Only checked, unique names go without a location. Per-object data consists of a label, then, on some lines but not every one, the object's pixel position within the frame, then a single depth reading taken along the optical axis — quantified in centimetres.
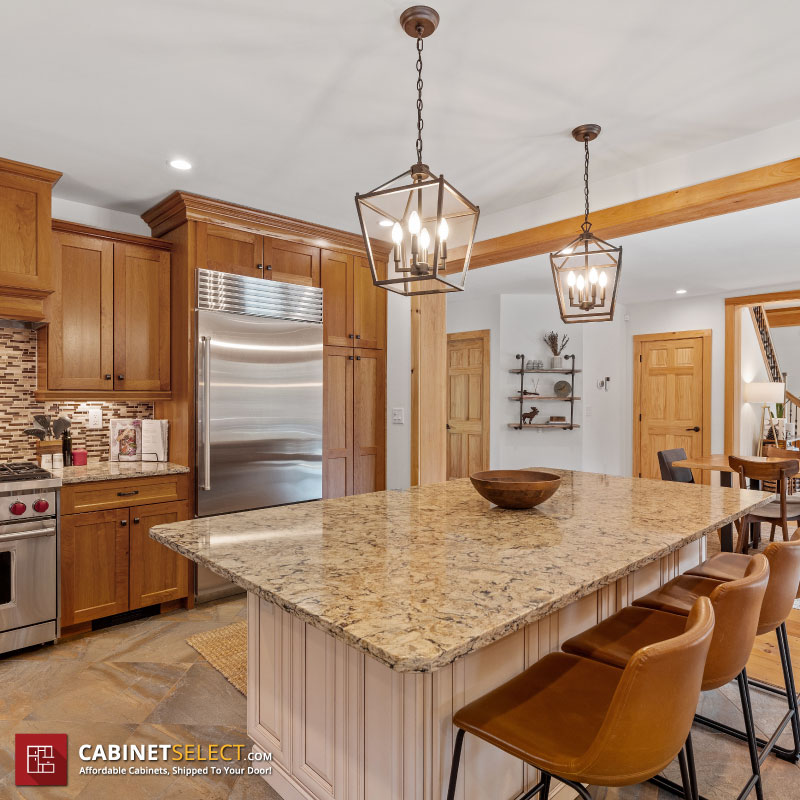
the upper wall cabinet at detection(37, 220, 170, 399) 324
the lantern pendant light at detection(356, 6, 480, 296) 157
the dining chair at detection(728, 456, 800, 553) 380
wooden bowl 197
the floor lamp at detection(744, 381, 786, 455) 616
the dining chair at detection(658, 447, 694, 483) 432
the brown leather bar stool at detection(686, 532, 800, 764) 161
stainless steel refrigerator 348
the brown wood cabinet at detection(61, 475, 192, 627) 303
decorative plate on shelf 666
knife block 340
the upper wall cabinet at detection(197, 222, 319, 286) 357
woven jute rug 265
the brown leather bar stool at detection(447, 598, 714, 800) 97
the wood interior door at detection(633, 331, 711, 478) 694
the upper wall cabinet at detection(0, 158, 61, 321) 297
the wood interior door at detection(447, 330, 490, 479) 700
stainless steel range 279
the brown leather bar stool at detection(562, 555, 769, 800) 129
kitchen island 111
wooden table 404
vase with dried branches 663
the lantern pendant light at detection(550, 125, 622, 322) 248
